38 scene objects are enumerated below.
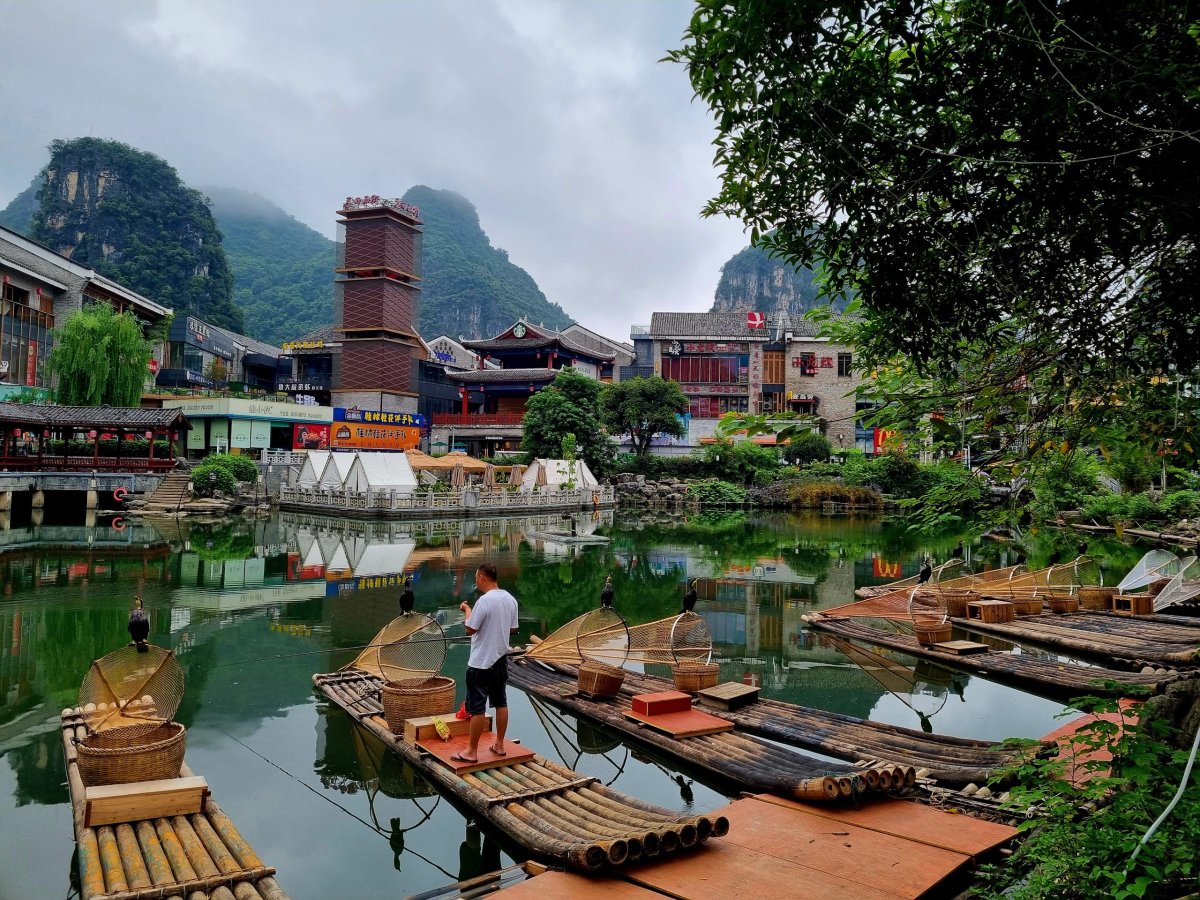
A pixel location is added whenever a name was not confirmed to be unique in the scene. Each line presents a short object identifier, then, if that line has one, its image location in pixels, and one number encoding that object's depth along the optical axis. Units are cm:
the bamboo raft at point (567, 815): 403
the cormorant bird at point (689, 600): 738
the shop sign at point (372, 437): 3969
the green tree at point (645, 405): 4006
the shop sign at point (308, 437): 3850
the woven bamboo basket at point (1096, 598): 1268
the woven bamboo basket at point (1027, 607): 1233
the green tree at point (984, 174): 311
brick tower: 4284
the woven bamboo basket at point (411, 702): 630
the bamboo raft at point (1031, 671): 844
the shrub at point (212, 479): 2797
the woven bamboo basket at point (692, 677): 741
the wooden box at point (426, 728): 589
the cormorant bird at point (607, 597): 737
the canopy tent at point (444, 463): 3206
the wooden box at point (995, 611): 1180
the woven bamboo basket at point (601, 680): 720
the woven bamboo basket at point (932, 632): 998
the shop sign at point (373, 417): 4050
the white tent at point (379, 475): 2769
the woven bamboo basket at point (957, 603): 1221
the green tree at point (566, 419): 3644
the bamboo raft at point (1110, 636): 952
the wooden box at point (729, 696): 700
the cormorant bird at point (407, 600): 665
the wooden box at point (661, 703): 654
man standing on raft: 536
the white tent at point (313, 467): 2972
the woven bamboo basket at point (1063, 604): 1251
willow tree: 2917
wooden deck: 379
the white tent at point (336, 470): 2870
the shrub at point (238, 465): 2887
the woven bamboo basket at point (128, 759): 459
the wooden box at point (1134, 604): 1225
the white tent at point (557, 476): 3328
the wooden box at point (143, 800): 432
